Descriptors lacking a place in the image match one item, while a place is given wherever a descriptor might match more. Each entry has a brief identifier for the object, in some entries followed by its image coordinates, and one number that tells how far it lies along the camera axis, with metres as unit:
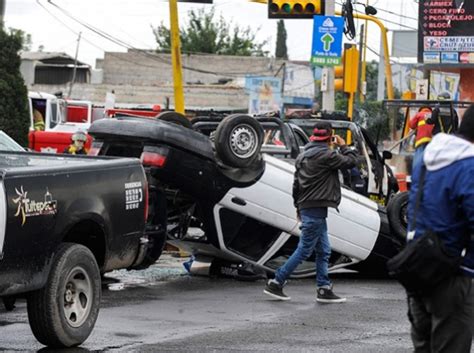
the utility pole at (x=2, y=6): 23.03
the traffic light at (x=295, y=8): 23.12
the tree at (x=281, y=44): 117.81
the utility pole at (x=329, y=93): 25.05
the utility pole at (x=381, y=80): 56.15
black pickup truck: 7.76
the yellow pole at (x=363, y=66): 44.67
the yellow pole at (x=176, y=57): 20.75
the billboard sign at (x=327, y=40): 23.16
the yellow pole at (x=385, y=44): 28.88
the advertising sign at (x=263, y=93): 61.69
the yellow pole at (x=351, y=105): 25.34
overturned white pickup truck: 11.91
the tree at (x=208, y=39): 78.69
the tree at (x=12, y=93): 33.34
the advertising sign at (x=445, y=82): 50.67
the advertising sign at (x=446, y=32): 37.28
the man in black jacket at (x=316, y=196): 11.47
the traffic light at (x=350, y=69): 26.17
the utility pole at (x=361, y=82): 44.14
